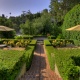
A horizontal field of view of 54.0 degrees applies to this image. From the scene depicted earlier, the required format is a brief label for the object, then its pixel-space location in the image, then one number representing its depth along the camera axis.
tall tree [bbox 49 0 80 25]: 20.07
